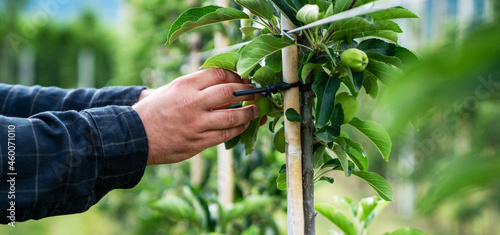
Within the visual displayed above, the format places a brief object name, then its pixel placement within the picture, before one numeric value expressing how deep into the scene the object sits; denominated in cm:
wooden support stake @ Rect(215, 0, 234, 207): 149
